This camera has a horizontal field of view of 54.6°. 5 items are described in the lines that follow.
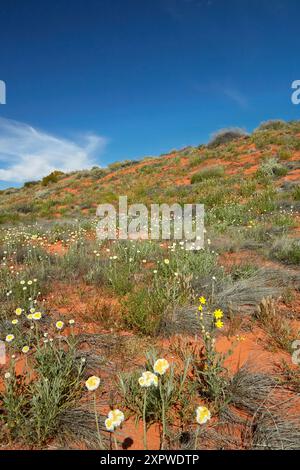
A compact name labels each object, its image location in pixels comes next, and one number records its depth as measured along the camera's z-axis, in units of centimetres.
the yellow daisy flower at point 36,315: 237
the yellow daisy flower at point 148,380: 156
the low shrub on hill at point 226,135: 2405
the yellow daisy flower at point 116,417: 143
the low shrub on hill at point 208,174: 1384
